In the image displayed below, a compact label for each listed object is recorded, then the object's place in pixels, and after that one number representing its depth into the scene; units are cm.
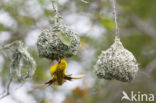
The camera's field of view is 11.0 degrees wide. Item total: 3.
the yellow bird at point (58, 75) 504
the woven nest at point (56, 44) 480
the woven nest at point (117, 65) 525
